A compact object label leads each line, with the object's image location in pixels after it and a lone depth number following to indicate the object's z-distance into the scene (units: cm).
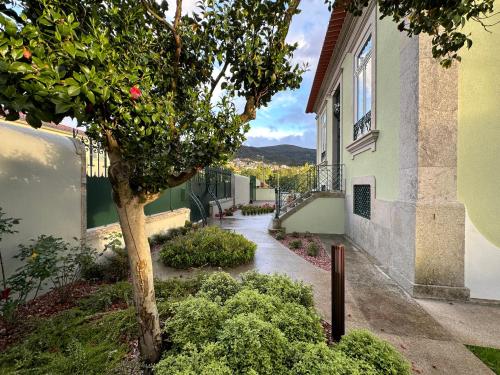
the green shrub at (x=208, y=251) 574
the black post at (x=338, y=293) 268
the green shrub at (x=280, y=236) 852
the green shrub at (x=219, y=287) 308
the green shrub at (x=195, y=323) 227
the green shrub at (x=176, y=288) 359
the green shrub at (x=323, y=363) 183
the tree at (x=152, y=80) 140
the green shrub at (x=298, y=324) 234
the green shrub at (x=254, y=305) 247
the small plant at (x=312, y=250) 657
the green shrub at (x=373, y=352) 198
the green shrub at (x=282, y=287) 301
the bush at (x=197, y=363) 181
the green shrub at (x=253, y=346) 192
